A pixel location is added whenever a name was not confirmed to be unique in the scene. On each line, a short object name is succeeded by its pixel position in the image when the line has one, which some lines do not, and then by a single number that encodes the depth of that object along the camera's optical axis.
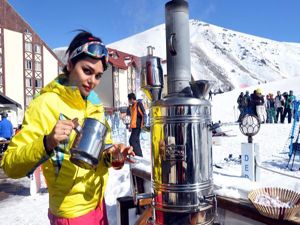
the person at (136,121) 6.59
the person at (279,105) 14.94
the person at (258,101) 11.02
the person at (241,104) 14.93
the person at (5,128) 8.89
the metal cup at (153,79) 1.62
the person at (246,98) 14.60
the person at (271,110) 15.32
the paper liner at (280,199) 1.54
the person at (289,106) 14.08
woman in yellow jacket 1.19
